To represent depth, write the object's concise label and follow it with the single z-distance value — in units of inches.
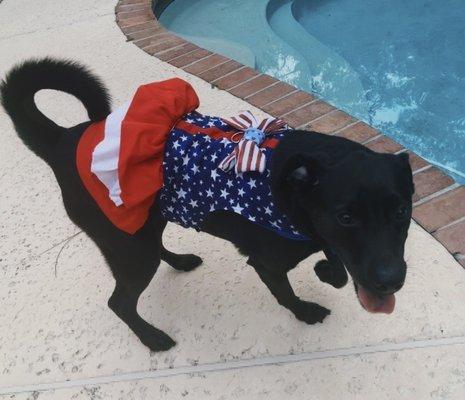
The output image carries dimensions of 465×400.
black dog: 47.1
